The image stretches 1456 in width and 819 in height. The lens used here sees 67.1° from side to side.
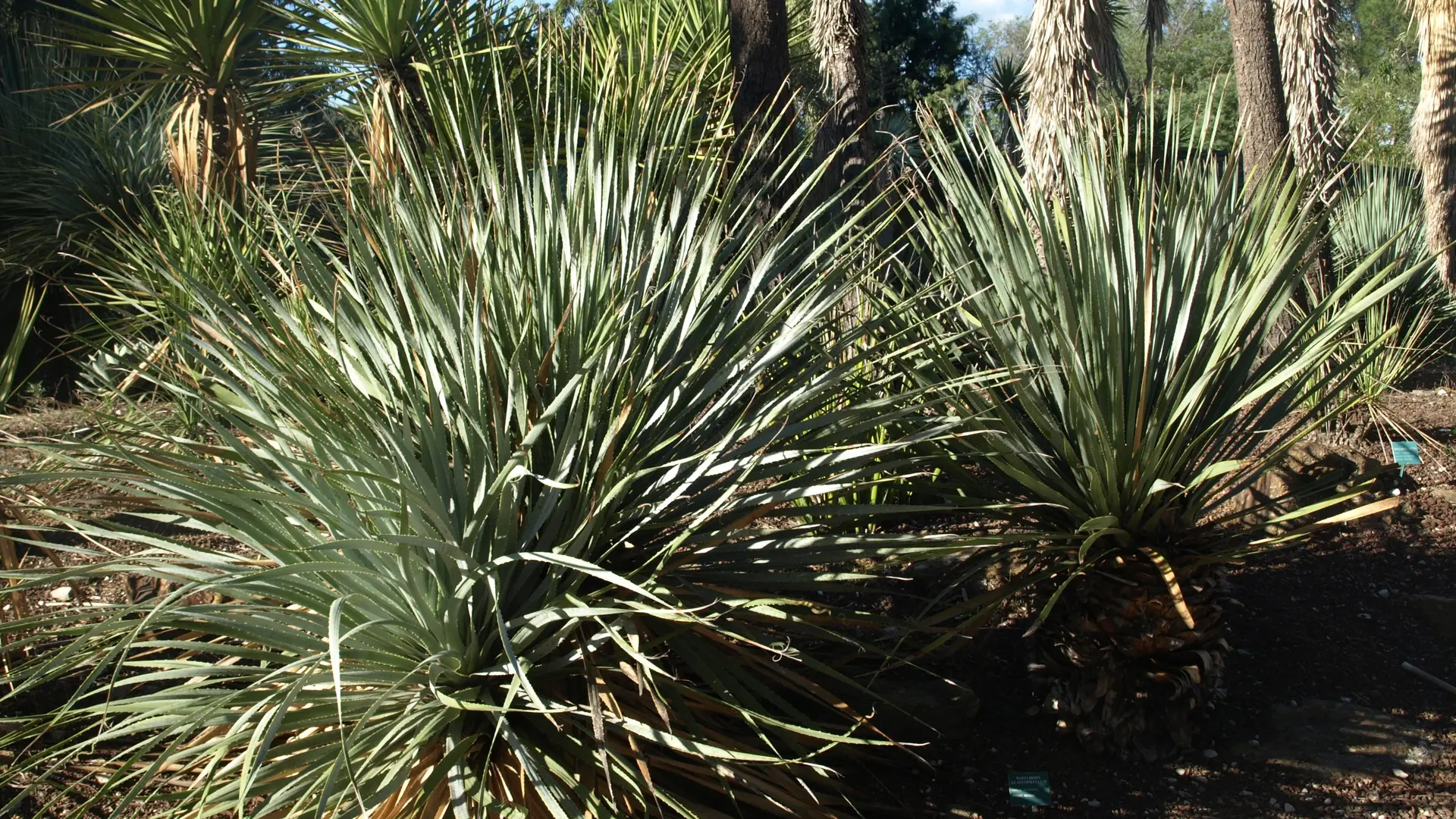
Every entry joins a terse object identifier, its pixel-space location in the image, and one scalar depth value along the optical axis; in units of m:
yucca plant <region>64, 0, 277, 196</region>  6.37
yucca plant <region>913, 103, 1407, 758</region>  3.47
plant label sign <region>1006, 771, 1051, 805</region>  3.29
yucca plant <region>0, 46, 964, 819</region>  2.65
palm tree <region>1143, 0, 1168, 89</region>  15.64
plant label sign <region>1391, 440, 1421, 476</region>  5.07
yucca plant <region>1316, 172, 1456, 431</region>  6.79
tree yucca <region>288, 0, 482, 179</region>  6.39
